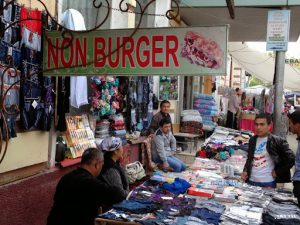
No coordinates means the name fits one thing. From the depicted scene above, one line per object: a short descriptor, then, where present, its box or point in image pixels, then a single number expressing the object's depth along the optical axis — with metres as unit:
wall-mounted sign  3.48
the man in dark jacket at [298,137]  5.01
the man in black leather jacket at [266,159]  5.48
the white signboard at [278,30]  10.16
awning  17.11
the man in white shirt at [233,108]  18.64
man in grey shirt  8.20
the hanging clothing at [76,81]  5.69
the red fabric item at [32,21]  4.77
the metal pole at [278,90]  10.80
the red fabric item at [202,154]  8.92
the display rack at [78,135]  6.45
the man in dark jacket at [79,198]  3.86
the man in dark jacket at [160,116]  9.32
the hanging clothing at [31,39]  4.81
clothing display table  3.69
